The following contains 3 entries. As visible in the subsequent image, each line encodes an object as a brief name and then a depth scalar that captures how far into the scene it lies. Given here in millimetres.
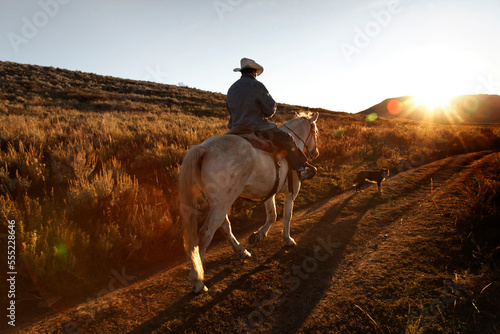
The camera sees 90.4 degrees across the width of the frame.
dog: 7746
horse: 3549
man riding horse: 4137
